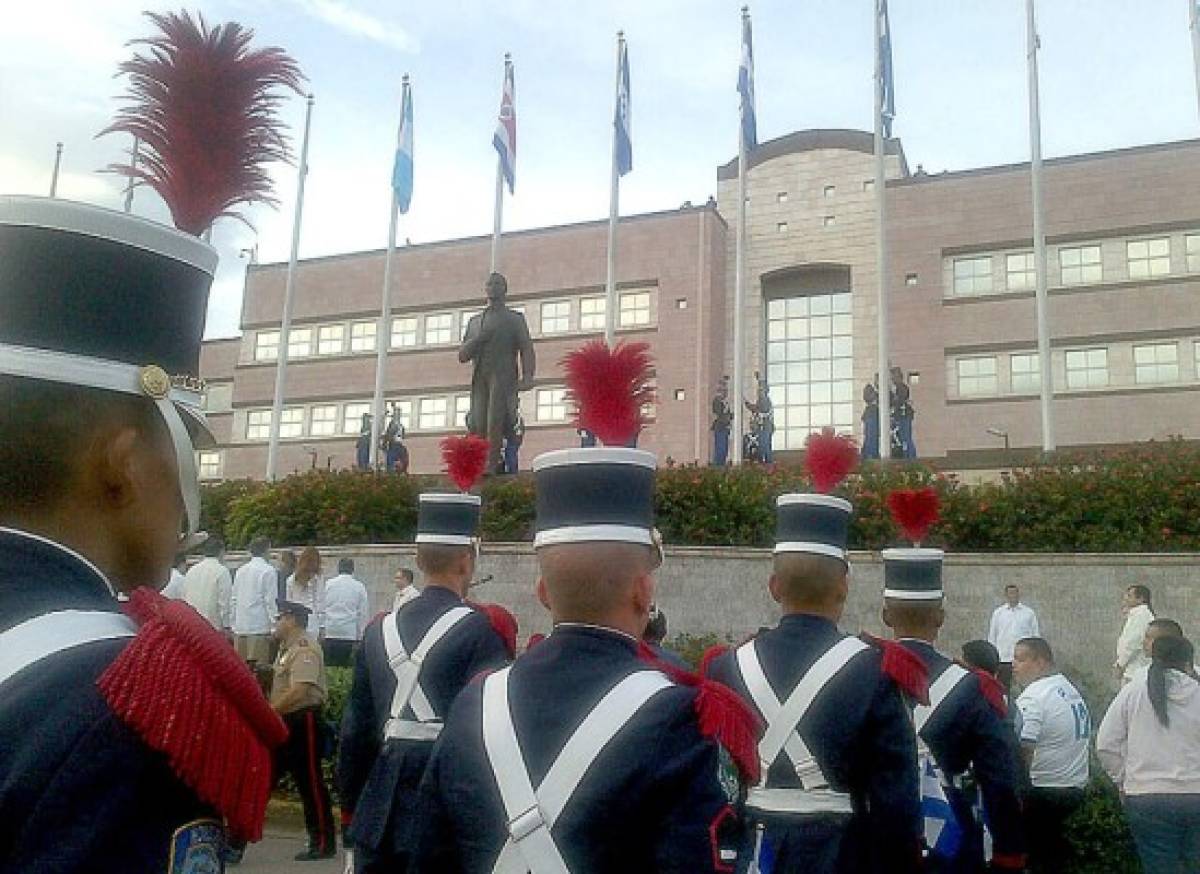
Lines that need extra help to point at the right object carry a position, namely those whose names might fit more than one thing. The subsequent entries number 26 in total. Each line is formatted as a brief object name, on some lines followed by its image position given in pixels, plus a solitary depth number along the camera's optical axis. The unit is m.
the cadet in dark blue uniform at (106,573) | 1.31
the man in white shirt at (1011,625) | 12.91
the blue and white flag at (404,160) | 25.70
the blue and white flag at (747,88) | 24.44
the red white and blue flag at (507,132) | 24.72
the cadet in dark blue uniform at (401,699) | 4.71
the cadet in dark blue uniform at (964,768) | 4.78
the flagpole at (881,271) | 23.33
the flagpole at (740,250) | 24.80
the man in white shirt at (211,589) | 12.28
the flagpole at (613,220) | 24.62
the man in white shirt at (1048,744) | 7.68
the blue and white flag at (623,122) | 24.72
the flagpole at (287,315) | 26.60
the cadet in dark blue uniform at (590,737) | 2.31
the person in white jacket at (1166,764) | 6.74
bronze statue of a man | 15.89
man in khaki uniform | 8.70
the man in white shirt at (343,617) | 13.29
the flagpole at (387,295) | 26.05
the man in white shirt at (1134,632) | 11.67
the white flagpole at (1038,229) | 22.39
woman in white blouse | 13.64
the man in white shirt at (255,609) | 12.52
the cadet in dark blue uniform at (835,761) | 3.83
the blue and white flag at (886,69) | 23.39
